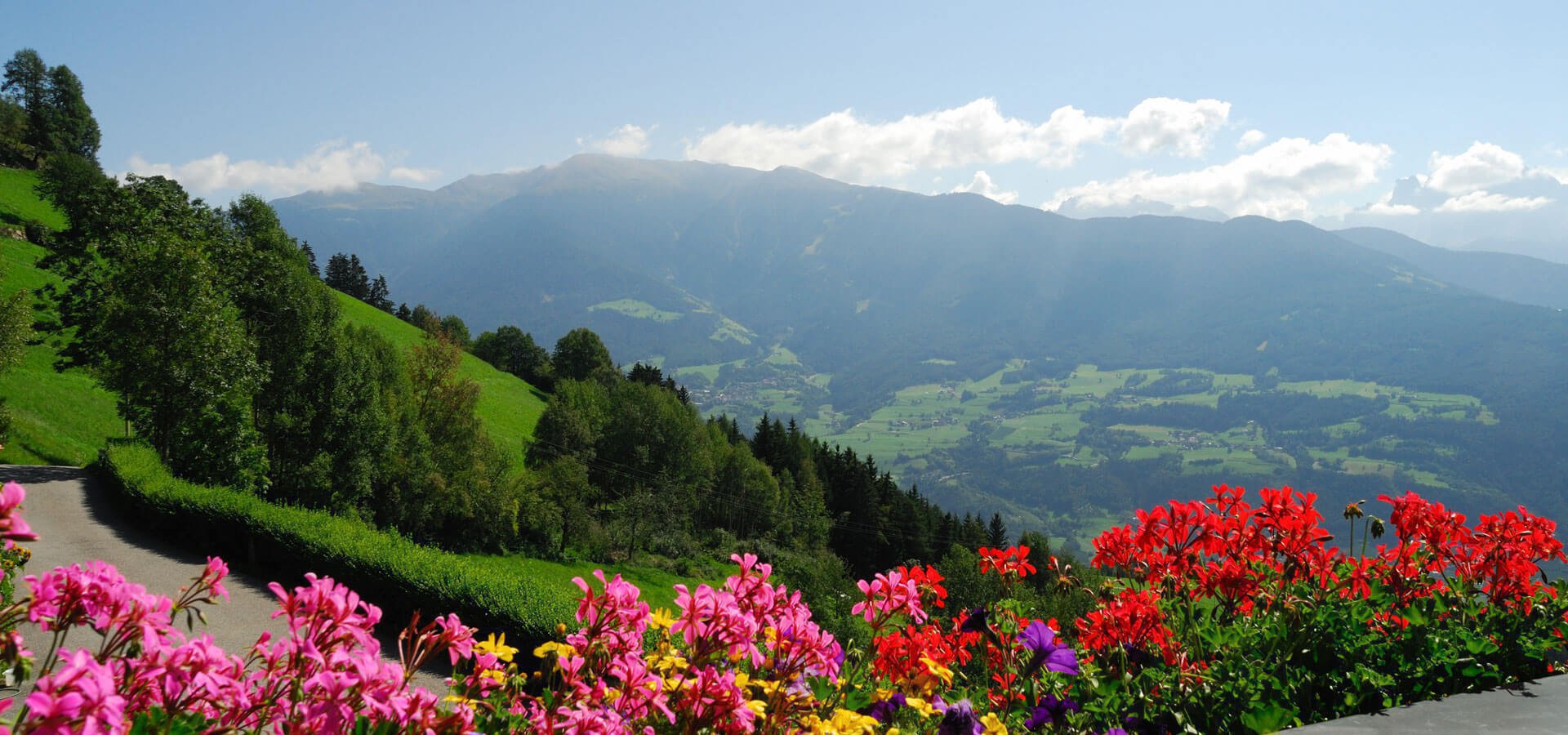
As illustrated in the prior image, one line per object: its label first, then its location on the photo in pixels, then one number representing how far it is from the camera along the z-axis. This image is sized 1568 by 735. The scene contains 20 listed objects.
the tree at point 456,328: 84.04
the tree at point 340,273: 94.97
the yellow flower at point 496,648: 2.25
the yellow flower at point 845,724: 2.02
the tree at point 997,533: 74.56
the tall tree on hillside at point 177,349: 22.09
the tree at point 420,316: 91.24
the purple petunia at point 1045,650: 2.67
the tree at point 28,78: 75.75
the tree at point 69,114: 73.81
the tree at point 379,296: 99.06
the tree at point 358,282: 96.56
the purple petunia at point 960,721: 2.28
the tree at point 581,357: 81.62
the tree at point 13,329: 23.61
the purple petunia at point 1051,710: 2.52
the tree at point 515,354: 84.38
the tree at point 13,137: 65.64
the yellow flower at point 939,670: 2.44
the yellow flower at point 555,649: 2.20
